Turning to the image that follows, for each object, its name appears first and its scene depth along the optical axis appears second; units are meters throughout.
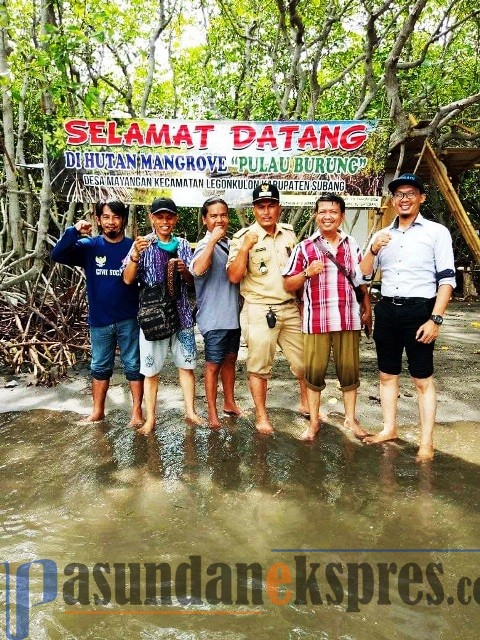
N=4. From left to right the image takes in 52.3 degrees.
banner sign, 5.44
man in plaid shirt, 3.24
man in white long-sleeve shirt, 2.99
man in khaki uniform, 3.35
